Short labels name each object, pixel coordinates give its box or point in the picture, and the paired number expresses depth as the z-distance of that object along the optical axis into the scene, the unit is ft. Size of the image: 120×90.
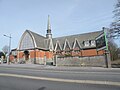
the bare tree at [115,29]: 63.26
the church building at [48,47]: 97.85
